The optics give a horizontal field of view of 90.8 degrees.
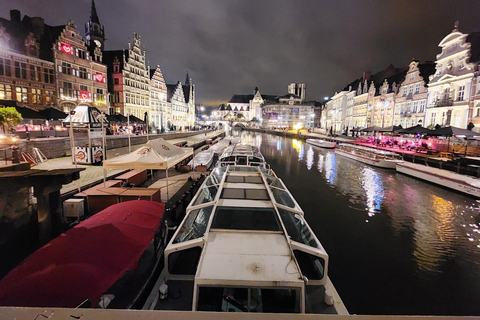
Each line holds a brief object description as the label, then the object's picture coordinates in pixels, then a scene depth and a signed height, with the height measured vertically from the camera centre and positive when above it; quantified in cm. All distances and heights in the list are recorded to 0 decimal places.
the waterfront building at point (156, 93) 6631 +1112
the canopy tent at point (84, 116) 1530 +92
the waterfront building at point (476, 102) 2897 +453
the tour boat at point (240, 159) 1546 -175
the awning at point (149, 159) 992 -120
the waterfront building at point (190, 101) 9675 +1303
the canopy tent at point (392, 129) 3225 +107
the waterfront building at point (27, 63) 2959 +881
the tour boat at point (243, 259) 365 -215
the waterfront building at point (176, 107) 7838 +889
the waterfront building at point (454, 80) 3091 +813
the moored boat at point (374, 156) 2317 -227
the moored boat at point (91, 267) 331 -220
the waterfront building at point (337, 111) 7762 +846
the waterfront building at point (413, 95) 4103 +762
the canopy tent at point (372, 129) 3479 +109
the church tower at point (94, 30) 5572 +2394
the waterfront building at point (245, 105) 14959 +1869
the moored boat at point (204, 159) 1856 -243
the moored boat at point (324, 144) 4070 -155
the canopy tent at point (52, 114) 2550 +167
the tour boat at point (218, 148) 2688 -193
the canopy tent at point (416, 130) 2578 +80
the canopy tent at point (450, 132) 2206 +57
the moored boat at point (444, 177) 1494 -283
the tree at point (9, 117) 1821 +86
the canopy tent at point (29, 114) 2414 +159
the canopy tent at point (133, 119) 3888 +196
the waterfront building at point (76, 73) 3638 +962
